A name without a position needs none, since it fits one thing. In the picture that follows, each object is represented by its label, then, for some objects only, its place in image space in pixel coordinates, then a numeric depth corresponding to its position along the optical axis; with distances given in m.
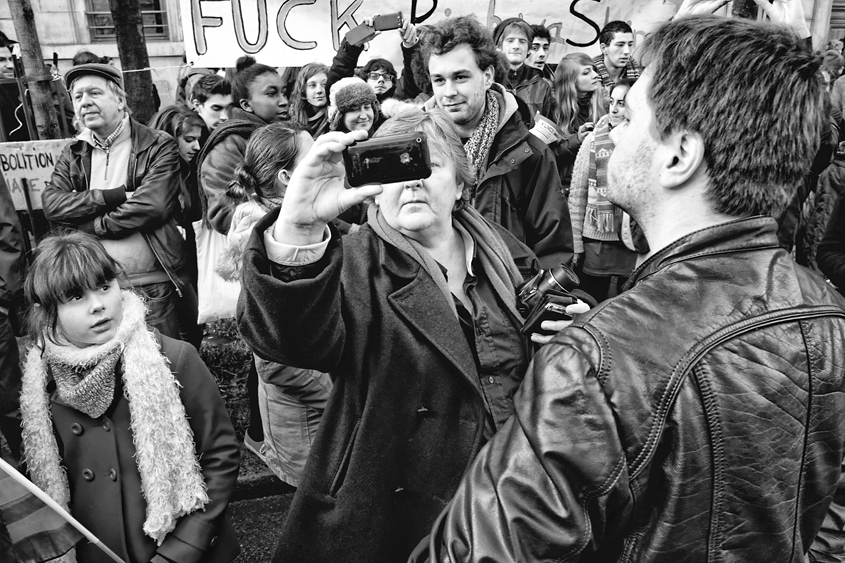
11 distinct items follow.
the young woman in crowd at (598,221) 4.09
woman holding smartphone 1.86
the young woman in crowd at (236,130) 3.77
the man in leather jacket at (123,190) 3.91
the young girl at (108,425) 2.08
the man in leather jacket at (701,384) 1.06
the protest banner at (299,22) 5.39
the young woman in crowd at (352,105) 4.46
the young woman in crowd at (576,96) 5.50
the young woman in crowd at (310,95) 5.54
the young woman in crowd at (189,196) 4.34
